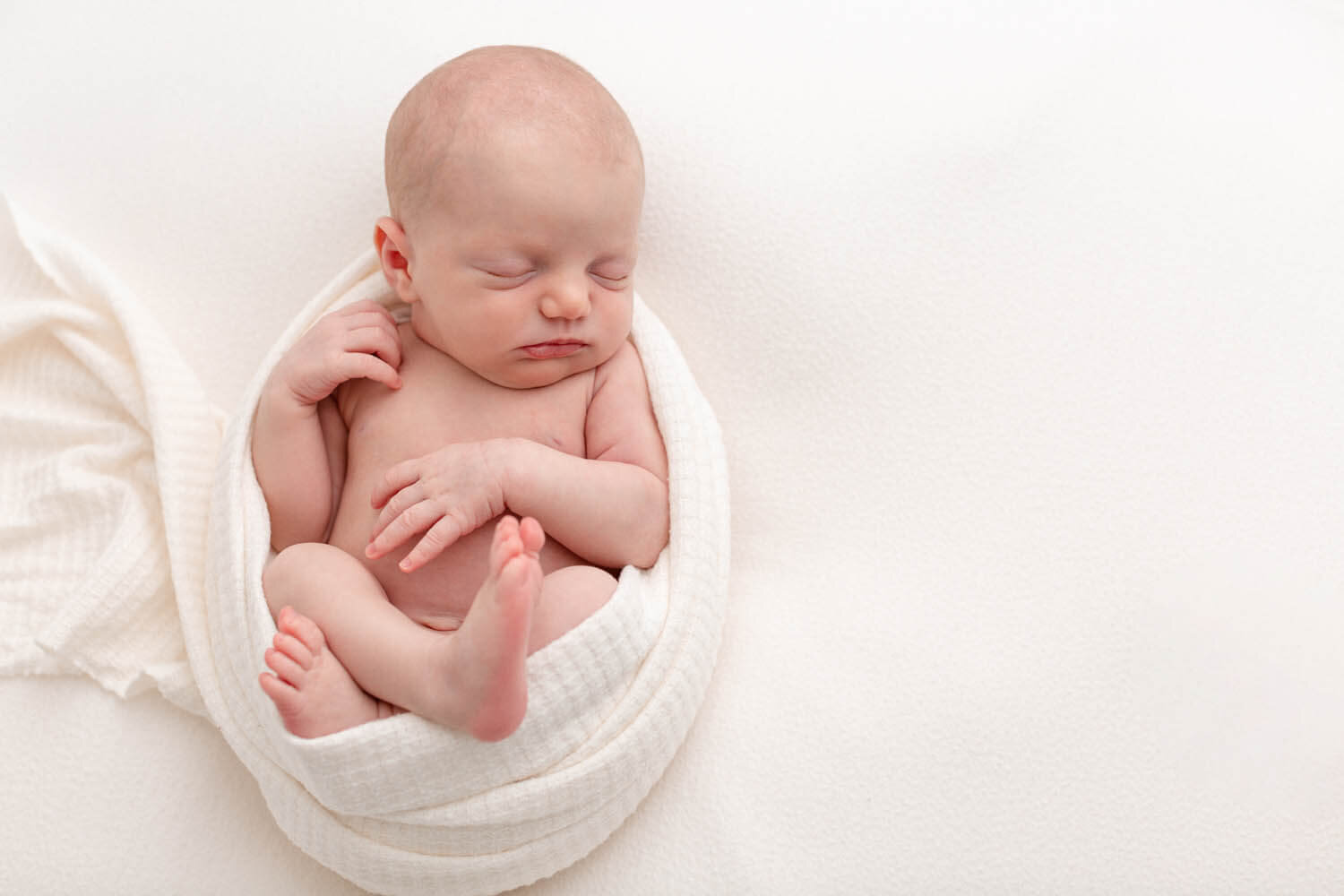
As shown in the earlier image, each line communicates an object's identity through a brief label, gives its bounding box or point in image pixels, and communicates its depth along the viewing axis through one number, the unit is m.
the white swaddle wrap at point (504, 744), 0.84
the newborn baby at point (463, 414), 0.85
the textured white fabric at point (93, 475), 0.91
